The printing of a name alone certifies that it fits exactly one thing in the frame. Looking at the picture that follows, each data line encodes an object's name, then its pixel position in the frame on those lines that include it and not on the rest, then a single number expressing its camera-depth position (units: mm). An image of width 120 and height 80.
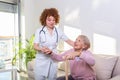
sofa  2643
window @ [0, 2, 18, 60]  4156
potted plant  3912
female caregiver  2010
